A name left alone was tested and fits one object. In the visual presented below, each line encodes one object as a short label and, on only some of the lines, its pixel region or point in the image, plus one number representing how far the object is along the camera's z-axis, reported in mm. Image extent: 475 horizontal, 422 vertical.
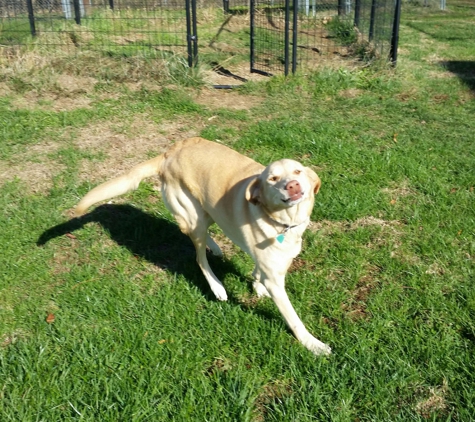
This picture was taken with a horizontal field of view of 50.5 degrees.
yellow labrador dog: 2742
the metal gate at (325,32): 8594
